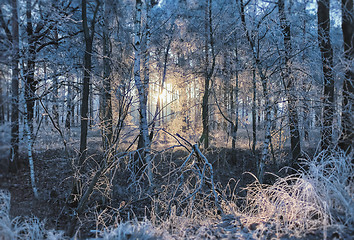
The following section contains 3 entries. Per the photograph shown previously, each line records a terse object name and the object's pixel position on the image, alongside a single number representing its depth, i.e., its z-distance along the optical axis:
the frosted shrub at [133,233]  2.70
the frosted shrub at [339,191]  2.78
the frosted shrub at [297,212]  2.78
